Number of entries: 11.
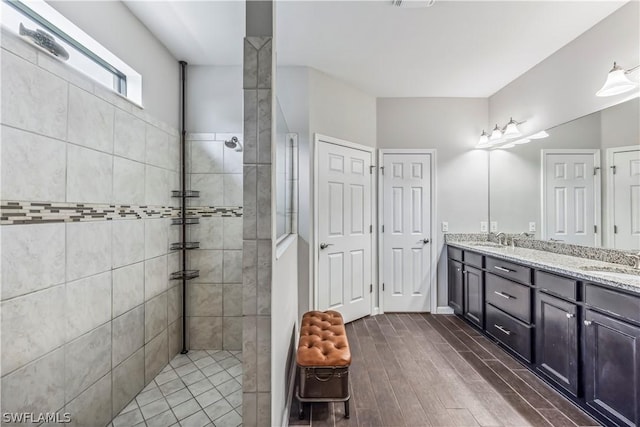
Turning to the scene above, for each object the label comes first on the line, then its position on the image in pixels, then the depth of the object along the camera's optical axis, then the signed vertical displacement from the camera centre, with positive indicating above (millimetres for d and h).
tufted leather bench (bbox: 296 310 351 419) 1571 -929
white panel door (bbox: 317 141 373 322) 2836 -169
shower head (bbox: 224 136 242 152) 2356 +635
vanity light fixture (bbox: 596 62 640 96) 1827 +920
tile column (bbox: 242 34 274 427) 1145 -110
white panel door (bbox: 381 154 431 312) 3383 -254
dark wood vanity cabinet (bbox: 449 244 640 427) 1451 -785
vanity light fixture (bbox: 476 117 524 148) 2932 +938
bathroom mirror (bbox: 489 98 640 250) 1940 +301
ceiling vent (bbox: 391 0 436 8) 1824 +1457
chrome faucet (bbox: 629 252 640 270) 1778 -296
